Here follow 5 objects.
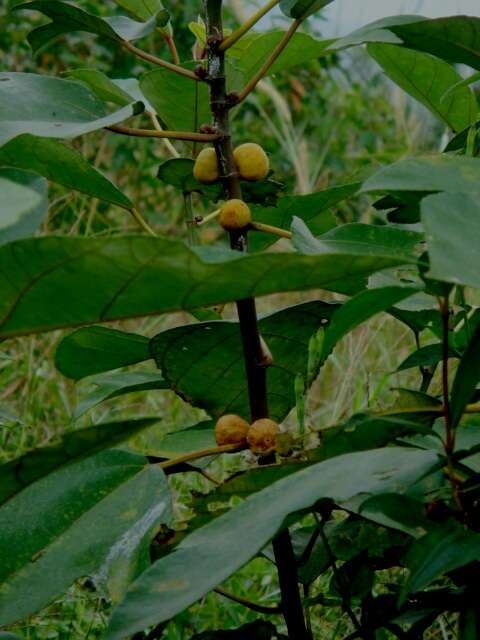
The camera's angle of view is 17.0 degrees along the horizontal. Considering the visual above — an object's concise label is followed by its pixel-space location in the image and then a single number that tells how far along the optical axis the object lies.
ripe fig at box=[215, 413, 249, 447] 0.80
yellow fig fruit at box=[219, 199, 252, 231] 0.82
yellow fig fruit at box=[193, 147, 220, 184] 0.83
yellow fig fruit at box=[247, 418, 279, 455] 0.79
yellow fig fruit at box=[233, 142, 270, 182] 0.83
